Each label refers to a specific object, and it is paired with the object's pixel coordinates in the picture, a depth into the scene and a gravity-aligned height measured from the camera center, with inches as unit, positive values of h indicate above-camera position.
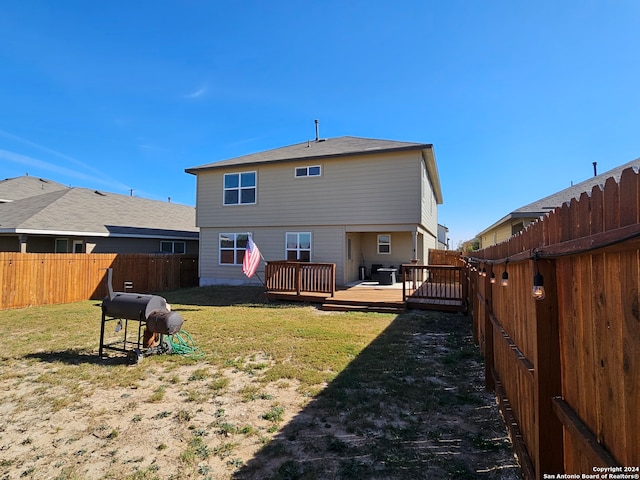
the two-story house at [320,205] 479.5 +103.6
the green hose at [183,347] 224.1 -62.4
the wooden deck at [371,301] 356.8 -44.9
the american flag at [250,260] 409.7 +7.0
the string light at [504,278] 97.7 -4.5
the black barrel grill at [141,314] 203.2 -33.0
